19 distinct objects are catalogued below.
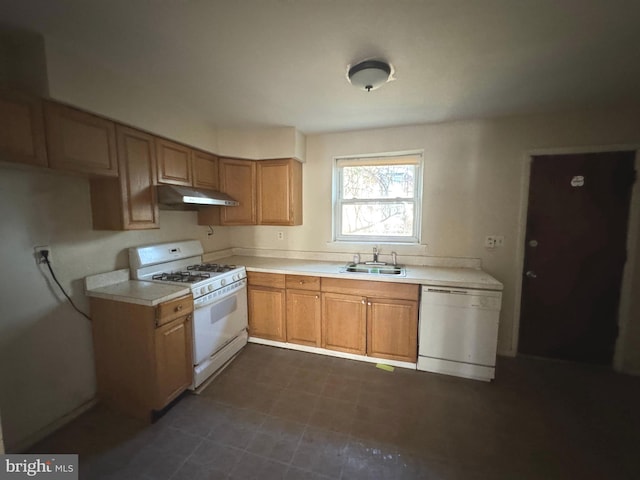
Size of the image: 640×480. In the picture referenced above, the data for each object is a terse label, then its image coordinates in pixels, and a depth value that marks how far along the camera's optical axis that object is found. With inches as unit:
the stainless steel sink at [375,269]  106.7
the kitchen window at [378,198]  114.0
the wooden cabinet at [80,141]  60.0
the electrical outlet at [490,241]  103.6
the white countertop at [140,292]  70.2
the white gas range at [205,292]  85.1
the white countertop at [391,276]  88.7
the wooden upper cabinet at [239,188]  117.6
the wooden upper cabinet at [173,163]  88.3
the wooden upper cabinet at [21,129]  52.5
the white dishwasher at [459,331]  87.1
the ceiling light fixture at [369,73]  62.9
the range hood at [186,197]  86.1
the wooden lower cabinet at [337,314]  95.9
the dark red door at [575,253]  91.6
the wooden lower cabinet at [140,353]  70.8
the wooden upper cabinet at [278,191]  116.6
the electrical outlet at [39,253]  66.0
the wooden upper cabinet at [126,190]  75.9
